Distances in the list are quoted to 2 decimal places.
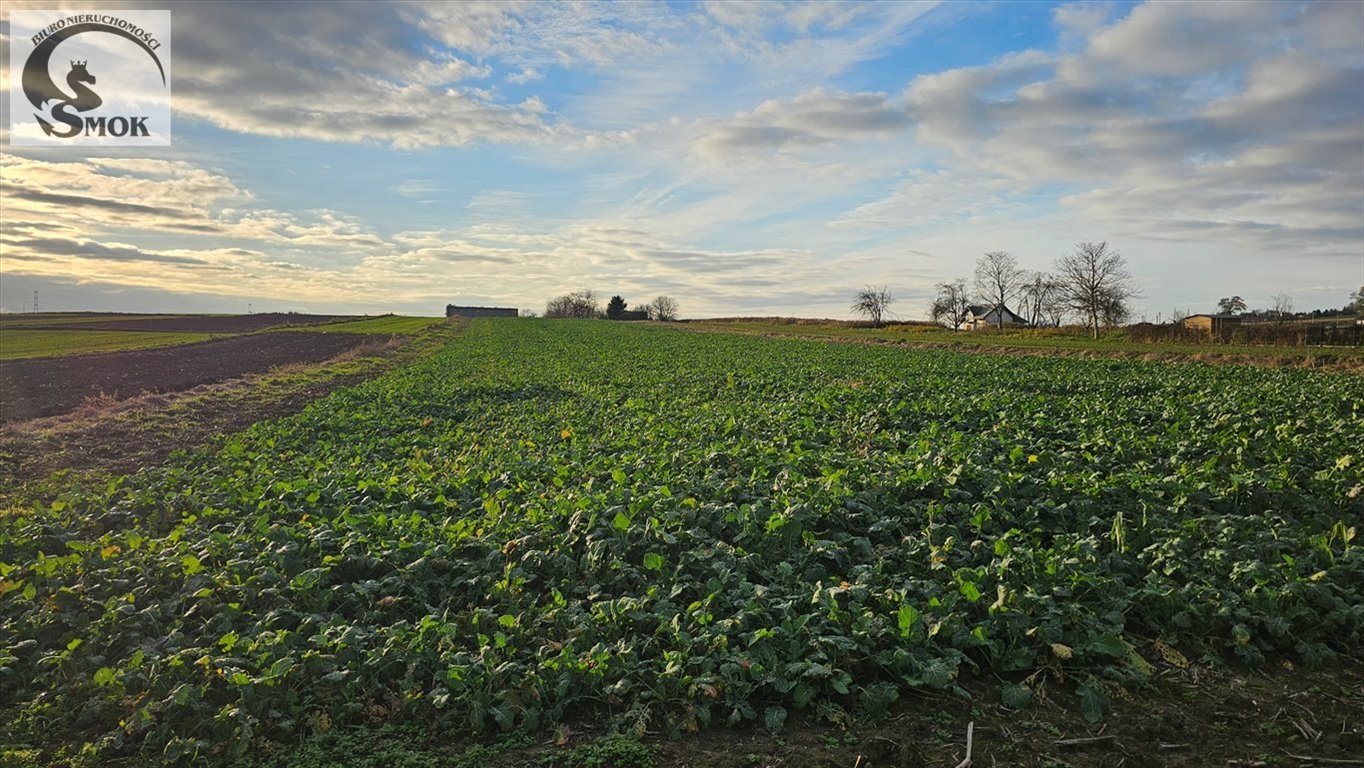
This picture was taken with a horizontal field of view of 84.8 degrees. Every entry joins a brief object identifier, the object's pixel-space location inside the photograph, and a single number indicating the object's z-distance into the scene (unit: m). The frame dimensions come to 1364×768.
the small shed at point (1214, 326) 56.67
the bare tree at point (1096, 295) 92.00
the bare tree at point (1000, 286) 127.88
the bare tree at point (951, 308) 135.62
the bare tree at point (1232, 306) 104.56
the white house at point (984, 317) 127.06
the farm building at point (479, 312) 176.12
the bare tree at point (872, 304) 150.00
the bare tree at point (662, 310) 189.12
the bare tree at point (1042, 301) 115.69
